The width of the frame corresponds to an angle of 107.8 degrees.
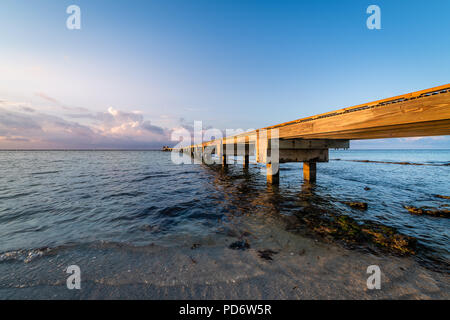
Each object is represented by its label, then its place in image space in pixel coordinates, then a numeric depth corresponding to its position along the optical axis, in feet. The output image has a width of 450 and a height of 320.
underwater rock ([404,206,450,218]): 22.24
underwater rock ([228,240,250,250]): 13.83
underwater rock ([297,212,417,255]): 14.40
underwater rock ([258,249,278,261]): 12.48
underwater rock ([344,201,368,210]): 24.82
